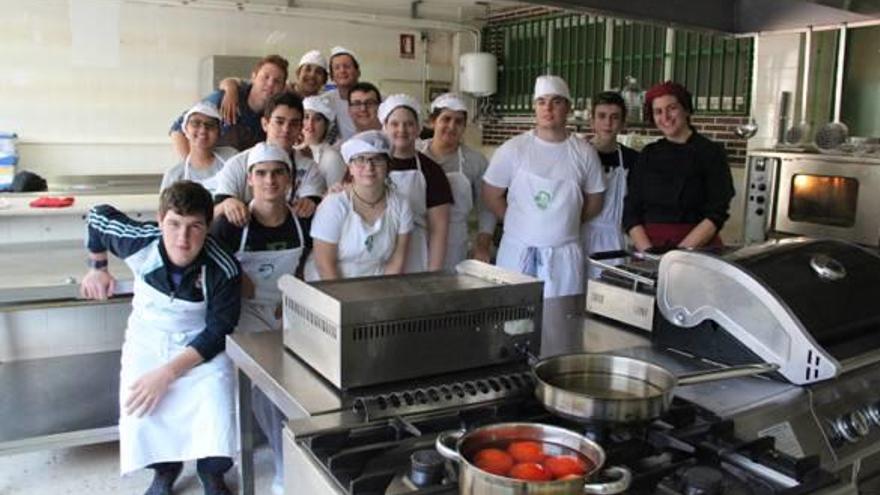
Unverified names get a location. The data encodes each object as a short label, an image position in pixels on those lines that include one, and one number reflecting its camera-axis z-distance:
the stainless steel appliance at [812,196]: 3.08
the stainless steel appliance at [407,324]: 1.35
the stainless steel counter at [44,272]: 2.66
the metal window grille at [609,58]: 4.83
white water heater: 6.76
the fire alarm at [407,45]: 7.01
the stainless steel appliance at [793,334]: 1.34
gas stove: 1.02
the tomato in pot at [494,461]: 0.96
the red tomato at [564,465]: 0.96
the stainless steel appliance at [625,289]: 1.75
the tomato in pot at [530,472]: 0.94
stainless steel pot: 0.87
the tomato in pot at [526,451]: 1.01
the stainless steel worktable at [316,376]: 1.32
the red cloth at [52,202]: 3.30
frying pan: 1.20
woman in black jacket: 2.67
